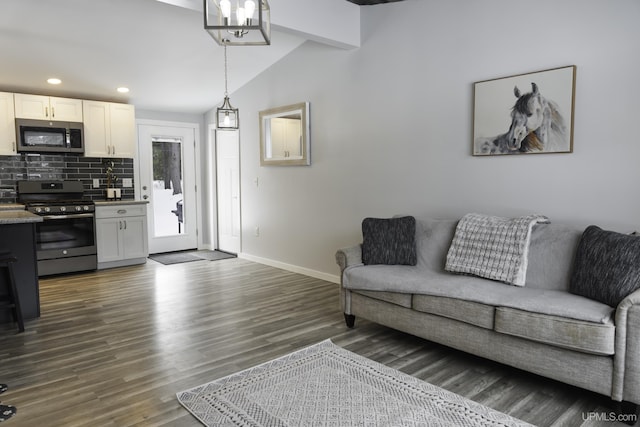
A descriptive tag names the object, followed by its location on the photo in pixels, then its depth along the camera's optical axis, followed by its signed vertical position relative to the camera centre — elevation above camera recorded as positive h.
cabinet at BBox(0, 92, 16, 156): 5.04 +0.64
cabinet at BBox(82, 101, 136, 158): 5.65 +0.67
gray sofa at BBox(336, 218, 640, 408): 2.12 -0.79
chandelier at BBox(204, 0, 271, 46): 2.13 +0.80
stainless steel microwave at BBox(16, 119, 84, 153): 5.16 +0.53
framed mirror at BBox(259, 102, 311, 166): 5.09 +0.54
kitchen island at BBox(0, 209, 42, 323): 3.60 -0.70
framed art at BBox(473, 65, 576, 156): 3.04 +0.49
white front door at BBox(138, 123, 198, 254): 6.47 -0.07
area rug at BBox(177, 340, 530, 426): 2.15 -1.20
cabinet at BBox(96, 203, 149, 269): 5.60 -0.74
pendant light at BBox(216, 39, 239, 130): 4.44 +0.63
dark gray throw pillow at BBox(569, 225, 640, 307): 2.28 -0.49
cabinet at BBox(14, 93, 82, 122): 5.16 +0.88
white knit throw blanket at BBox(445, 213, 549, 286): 2.82 -0.48
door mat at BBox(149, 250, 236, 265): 6.24 -1.18
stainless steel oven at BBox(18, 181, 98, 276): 5.17 -0.59
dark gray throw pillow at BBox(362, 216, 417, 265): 3.46 -0.52
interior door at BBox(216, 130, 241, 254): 6.45 -0.16
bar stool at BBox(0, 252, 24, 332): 3.38 -0.91
